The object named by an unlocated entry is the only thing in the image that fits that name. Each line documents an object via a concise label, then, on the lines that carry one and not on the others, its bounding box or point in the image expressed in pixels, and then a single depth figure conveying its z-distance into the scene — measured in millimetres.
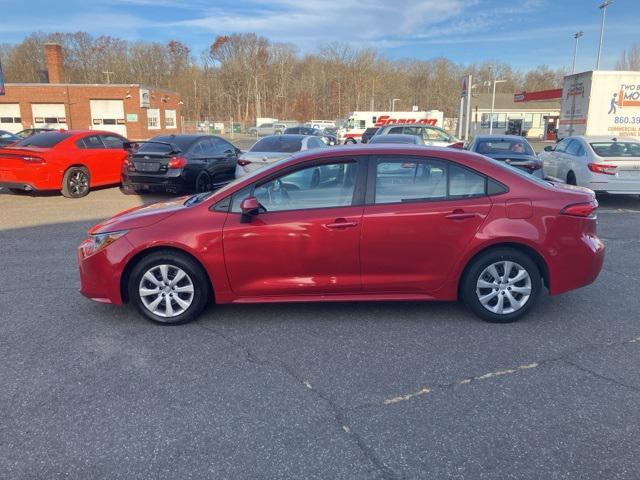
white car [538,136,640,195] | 9961
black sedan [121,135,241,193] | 10961
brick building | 41781
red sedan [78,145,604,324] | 4215
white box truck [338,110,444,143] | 40562
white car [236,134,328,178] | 10367
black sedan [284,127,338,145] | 27953
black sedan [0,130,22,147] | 19202
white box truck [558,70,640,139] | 18328
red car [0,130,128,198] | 10945
